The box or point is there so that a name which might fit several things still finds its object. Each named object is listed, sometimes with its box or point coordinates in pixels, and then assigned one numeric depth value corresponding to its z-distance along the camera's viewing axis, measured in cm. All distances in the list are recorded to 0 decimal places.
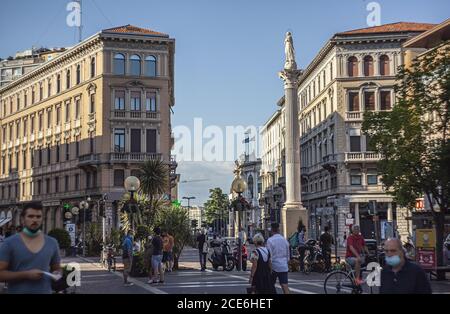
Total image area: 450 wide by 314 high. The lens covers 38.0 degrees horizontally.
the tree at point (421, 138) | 2297
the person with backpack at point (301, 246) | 2567
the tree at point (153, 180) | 3797
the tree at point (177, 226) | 2853
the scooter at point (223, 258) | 2778
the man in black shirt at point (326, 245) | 2512
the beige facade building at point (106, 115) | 6250
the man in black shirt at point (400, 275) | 607
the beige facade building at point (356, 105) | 6294
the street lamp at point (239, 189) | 2734
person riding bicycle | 1549
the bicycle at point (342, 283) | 1511
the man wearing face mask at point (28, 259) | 567
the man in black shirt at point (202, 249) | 2828
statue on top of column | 3888
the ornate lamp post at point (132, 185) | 2460
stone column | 3822
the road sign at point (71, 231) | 4311
